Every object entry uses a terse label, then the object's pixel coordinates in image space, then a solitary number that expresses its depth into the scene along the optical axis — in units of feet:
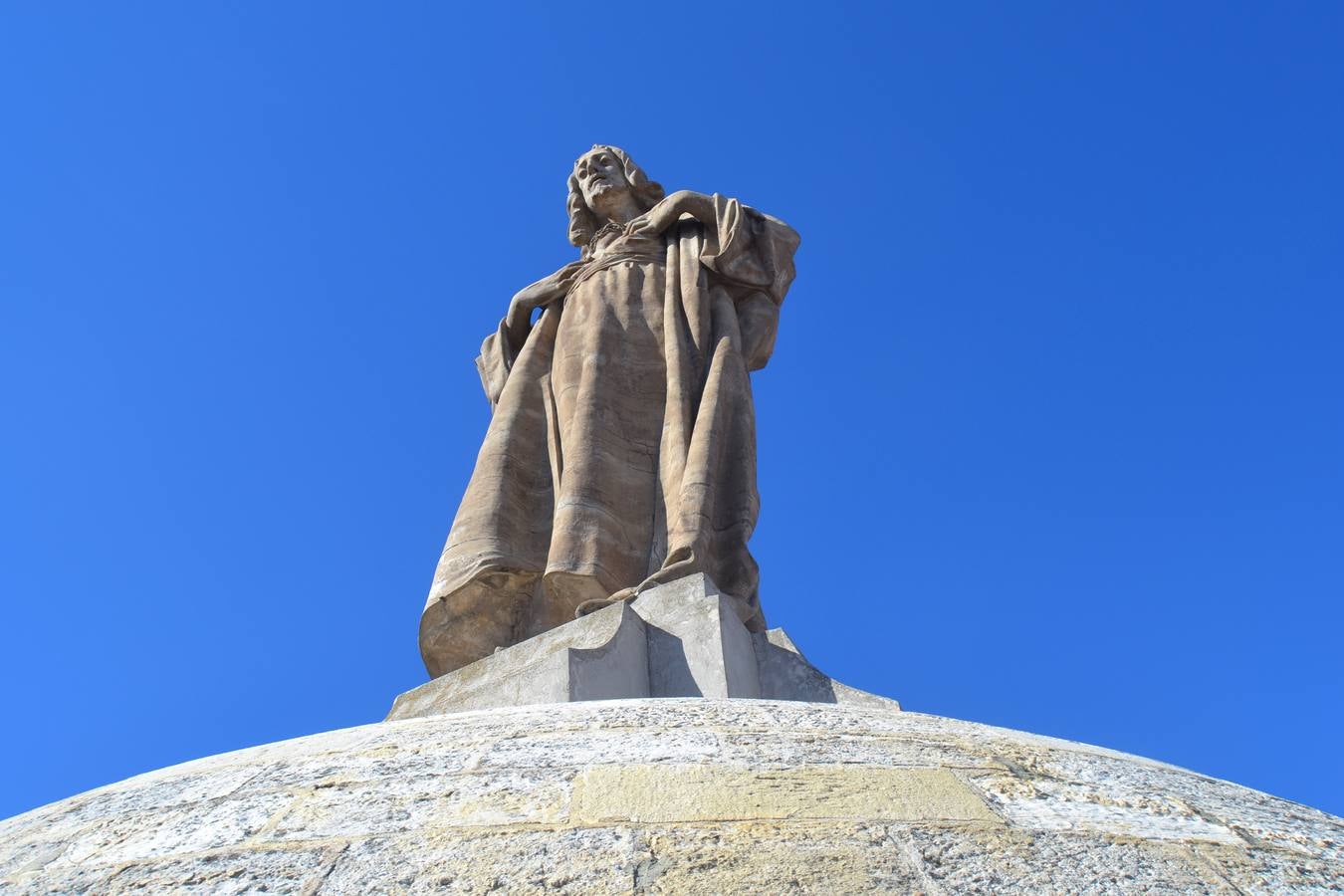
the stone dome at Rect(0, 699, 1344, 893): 8.72
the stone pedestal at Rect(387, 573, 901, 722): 18.60
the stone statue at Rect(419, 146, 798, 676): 23.67
